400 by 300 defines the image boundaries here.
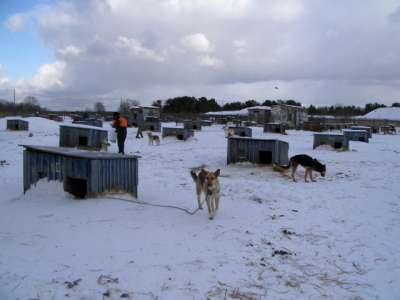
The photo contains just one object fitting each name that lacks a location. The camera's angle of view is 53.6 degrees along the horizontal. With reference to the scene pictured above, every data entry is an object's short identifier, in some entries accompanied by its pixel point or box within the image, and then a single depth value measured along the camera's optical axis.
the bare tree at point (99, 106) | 110.60
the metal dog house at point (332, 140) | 23.69
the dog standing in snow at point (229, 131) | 33.34
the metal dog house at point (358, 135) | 30.61
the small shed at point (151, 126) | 37.81
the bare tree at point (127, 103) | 92.31
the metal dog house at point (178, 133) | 29.29
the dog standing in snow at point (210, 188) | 7.68
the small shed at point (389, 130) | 46.94
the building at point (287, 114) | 60.62
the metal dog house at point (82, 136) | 21.83
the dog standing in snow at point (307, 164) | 13.05
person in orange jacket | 15.98
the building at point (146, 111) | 62.61
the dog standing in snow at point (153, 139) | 25.83
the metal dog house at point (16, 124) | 34.66
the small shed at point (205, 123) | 53.64
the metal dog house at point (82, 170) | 8.73
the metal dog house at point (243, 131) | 33.03
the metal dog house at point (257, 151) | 15.63
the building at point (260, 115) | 64.22
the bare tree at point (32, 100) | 117.50
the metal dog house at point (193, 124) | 41.93
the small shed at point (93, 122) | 37.91
